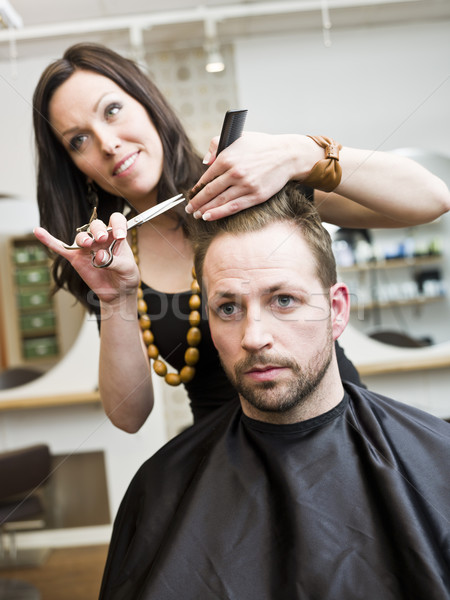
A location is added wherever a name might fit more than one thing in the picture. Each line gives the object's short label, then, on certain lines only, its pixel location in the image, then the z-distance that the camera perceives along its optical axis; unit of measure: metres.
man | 1.03
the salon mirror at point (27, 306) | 3.80
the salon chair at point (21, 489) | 2.76
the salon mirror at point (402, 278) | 3.82
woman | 1.08
